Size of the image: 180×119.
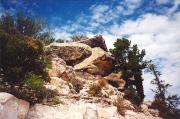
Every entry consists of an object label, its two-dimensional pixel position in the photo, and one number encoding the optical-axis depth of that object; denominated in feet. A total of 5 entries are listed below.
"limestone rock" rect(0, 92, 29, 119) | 22.97
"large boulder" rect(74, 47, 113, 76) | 52.73
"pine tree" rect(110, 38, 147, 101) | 53.99
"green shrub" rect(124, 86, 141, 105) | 47.45
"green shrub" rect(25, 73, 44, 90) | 30.06
